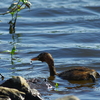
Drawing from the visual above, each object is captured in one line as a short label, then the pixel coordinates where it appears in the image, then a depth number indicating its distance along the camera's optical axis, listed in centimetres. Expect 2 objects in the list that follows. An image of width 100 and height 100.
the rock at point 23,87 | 1341
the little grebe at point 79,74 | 1706
